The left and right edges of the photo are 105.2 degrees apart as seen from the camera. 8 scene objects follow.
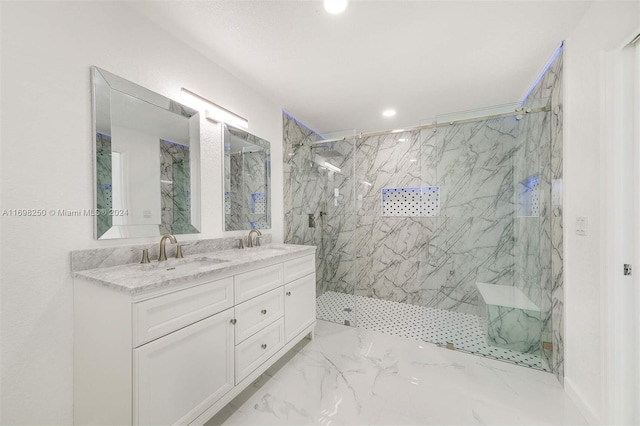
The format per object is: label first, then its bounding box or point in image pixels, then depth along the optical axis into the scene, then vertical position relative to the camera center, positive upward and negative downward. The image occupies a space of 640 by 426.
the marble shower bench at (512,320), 2.13 -0.99
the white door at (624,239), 1.23 -0.15
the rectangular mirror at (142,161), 1.40 +0.35
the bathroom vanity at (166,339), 1.06 -0.63
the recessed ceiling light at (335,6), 1.42 +1.22
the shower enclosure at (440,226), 2.19 -0.17
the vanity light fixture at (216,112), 1.88 +0.87
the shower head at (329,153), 3.14 +0.77
